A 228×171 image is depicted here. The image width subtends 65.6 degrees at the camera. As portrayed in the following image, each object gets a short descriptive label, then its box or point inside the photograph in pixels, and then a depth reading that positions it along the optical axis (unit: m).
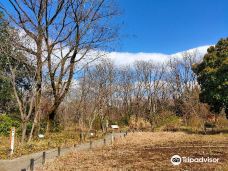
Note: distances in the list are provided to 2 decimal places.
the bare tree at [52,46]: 10.96
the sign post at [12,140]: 7.60
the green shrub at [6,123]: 12.19
